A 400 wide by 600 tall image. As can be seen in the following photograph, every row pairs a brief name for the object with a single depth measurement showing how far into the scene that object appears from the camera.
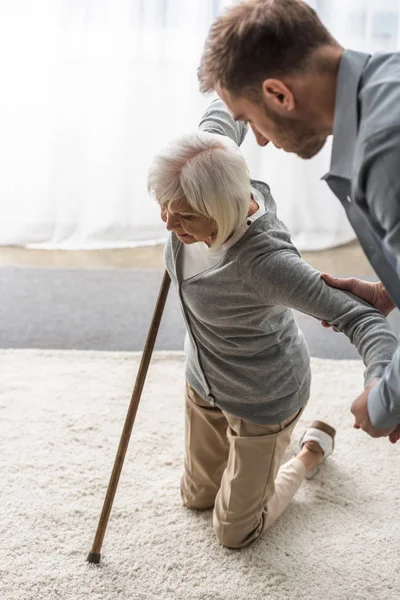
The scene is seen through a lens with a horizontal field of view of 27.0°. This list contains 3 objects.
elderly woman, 1.67
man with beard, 1.25
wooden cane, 2.01
